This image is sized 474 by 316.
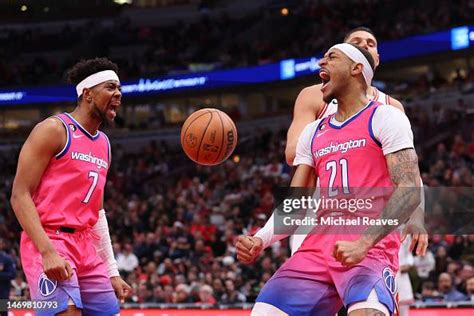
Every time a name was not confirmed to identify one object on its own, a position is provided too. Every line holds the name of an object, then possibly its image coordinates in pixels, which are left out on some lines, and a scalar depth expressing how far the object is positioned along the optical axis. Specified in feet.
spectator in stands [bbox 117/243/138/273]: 53.31
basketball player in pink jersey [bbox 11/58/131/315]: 16.44
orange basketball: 20.42
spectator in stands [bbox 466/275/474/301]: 37.95
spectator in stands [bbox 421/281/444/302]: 37.58
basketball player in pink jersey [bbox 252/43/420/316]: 13.91
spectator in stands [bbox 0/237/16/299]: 35.65
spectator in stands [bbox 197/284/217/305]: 43.73
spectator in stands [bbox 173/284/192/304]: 45.45
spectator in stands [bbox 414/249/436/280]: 41.32
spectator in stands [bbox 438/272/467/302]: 37.93
